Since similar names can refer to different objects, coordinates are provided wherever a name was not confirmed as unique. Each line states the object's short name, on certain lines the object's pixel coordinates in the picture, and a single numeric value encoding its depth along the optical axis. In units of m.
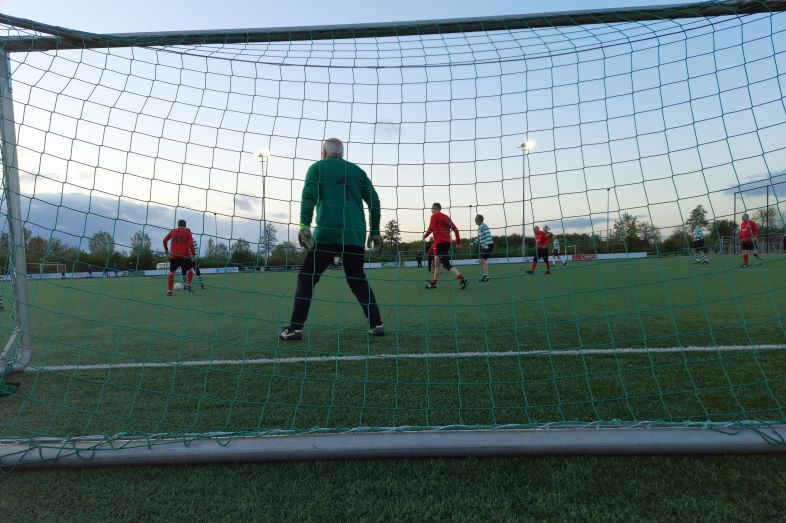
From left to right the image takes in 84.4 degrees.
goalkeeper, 3.48
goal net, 2.43
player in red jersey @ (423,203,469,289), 7.69
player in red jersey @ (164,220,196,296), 7.15
